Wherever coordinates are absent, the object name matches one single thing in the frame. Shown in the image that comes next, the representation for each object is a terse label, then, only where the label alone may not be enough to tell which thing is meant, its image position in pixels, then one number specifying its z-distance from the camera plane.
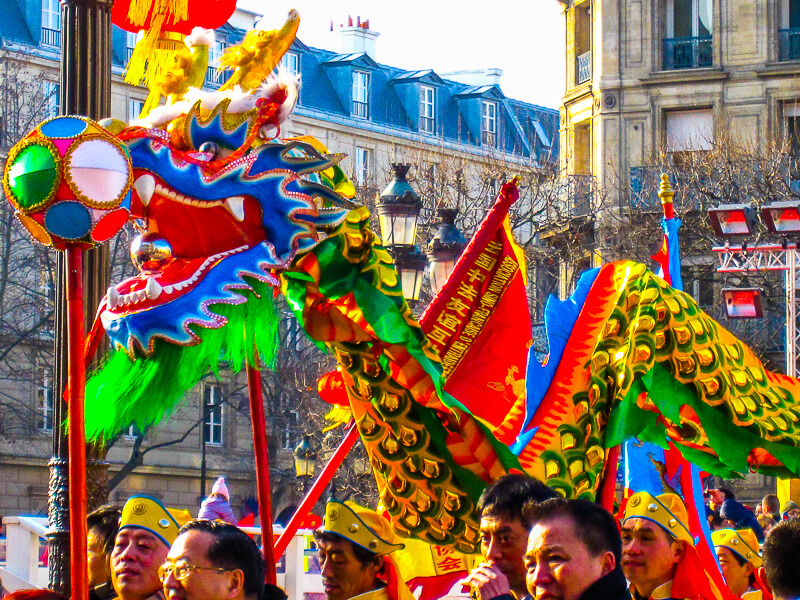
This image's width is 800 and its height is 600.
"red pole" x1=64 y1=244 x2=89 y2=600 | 9.09
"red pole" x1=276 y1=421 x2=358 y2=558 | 11.94
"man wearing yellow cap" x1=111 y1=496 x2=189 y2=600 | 10.76
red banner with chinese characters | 14.39
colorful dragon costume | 10.51
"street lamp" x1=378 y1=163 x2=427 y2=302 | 20.69
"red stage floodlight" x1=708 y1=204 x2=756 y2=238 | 36.67
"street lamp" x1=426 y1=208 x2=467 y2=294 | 20.53
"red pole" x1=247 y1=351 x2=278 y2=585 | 10.98
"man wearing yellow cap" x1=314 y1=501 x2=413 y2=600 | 11.45
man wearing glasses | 8.92
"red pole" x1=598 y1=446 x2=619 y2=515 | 13.30
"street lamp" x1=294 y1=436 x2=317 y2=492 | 35.58
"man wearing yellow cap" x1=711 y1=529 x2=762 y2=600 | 16.61
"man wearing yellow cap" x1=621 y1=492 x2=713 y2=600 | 11.62
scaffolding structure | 36.76
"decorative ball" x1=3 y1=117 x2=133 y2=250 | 9.66
